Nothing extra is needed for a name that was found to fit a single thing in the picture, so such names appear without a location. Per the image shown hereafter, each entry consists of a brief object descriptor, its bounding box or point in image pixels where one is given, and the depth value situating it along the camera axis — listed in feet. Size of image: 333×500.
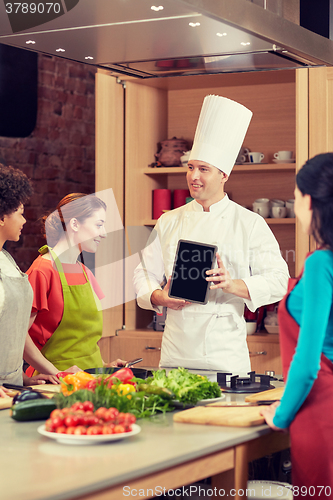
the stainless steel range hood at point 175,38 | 15.38
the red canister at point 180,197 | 24.65
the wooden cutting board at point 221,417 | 14.92
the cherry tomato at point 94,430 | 14.08
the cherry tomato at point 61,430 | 14.12
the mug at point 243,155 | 23.96
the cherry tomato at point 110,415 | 14.26
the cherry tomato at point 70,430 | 14.07
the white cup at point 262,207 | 23.66
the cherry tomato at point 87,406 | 14.37
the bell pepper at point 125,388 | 15.08
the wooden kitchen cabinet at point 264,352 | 22.83
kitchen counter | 12.12
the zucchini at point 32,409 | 15.00
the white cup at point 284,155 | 23.55
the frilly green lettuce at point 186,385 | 15.59
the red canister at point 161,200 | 24.76
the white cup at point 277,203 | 23.65
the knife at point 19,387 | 16.31
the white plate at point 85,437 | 14.00
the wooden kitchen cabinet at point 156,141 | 23.97
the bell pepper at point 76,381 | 15.53
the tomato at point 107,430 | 14.11
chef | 19.00
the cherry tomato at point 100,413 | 14.26
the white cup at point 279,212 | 23.47
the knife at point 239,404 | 15.53
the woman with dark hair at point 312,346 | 14.36
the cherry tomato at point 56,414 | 14.28
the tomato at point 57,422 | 14.20
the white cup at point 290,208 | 23.52
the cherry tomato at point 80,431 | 14.06
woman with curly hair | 16.83
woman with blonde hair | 18.51
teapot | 24.67
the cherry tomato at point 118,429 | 14.12
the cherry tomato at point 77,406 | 14.34
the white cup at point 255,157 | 23.76
